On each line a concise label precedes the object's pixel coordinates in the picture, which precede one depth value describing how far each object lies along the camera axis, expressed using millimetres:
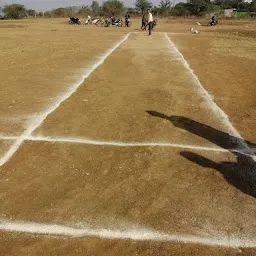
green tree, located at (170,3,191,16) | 42724
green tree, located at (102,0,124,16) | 43302
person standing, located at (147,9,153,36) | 18410
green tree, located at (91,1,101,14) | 46385
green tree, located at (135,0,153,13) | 47171
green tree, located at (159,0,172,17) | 44647
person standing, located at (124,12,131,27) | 25580
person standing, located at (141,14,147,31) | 22096
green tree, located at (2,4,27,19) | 43870
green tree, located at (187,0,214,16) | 42243
